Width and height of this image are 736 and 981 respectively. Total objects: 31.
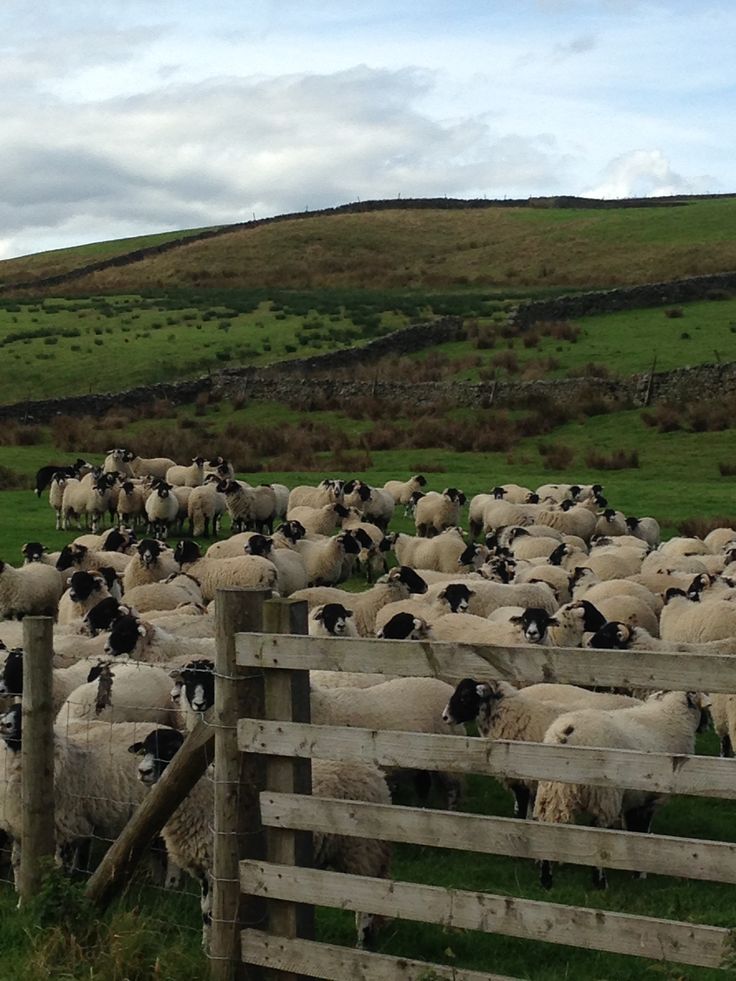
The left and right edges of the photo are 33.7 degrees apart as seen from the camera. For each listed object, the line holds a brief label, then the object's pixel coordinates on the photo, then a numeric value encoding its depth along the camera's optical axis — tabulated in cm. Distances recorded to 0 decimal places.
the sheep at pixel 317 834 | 707
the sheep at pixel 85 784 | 780
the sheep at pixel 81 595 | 1595
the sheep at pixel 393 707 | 971
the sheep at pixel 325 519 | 2527
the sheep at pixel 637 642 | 1207
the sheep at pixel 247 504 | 2756
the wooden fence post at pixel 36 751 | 696
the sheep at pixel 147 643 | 1184
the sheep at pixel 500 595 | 1571
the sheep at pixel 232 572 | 1814
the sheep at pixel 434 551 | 2195
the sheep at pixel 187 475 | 3134
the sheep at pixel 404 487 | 2936
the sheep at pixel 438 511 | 2664
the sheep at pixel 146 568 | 1878
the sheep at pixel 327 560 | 2095
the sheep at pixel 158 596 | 1599
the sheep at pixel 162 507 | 2730
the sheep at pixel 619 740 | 847
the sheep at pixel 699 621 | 1398
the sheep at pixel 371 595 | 1584
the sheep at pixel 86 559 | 1928
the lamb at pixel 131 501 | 2847
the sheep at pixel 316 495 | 2723
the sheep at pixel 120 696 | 975
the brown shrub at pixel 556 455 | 3478
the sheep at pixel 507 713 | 962
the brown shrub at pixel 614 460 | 3425
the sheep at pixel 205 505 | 2742
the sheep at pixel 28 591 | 1819
